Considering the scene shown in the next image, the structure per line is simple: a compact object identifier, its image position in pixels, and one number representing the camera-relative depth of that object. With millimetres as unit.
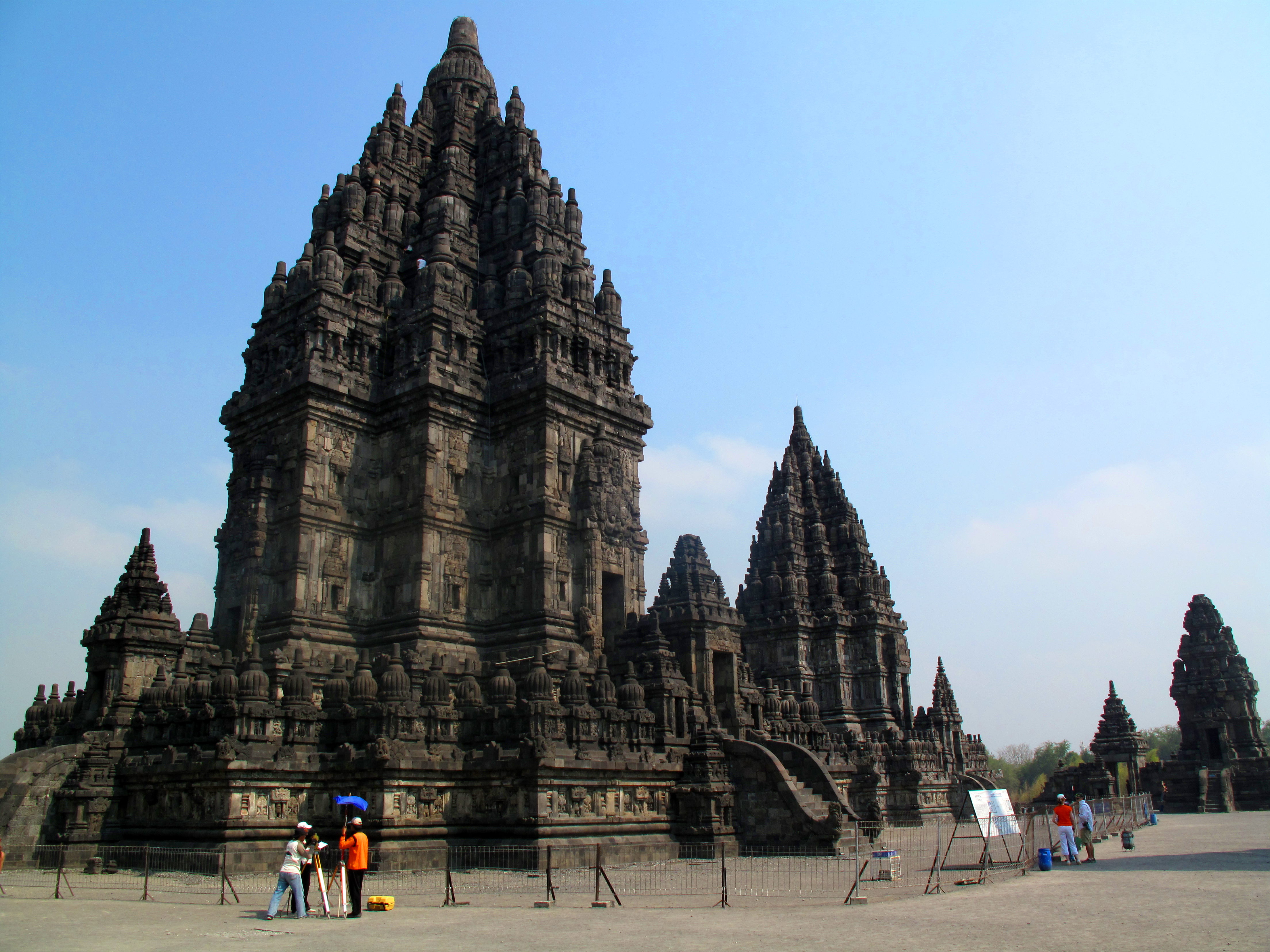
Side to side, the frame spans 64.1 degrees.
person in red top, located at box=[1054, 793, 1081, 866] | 22062
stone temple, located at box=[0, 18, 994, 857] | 24359
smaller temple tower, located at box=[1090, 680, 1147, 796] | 58250
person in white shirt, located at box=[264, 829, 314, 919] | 14844
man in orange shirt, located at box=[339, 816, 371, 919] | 14953
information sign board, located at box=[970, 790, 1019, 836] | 20016
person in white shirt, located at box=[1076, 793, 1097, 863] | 22781
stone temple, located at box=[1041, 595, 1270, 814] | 53938
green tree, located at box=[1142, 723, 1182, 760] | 115500
